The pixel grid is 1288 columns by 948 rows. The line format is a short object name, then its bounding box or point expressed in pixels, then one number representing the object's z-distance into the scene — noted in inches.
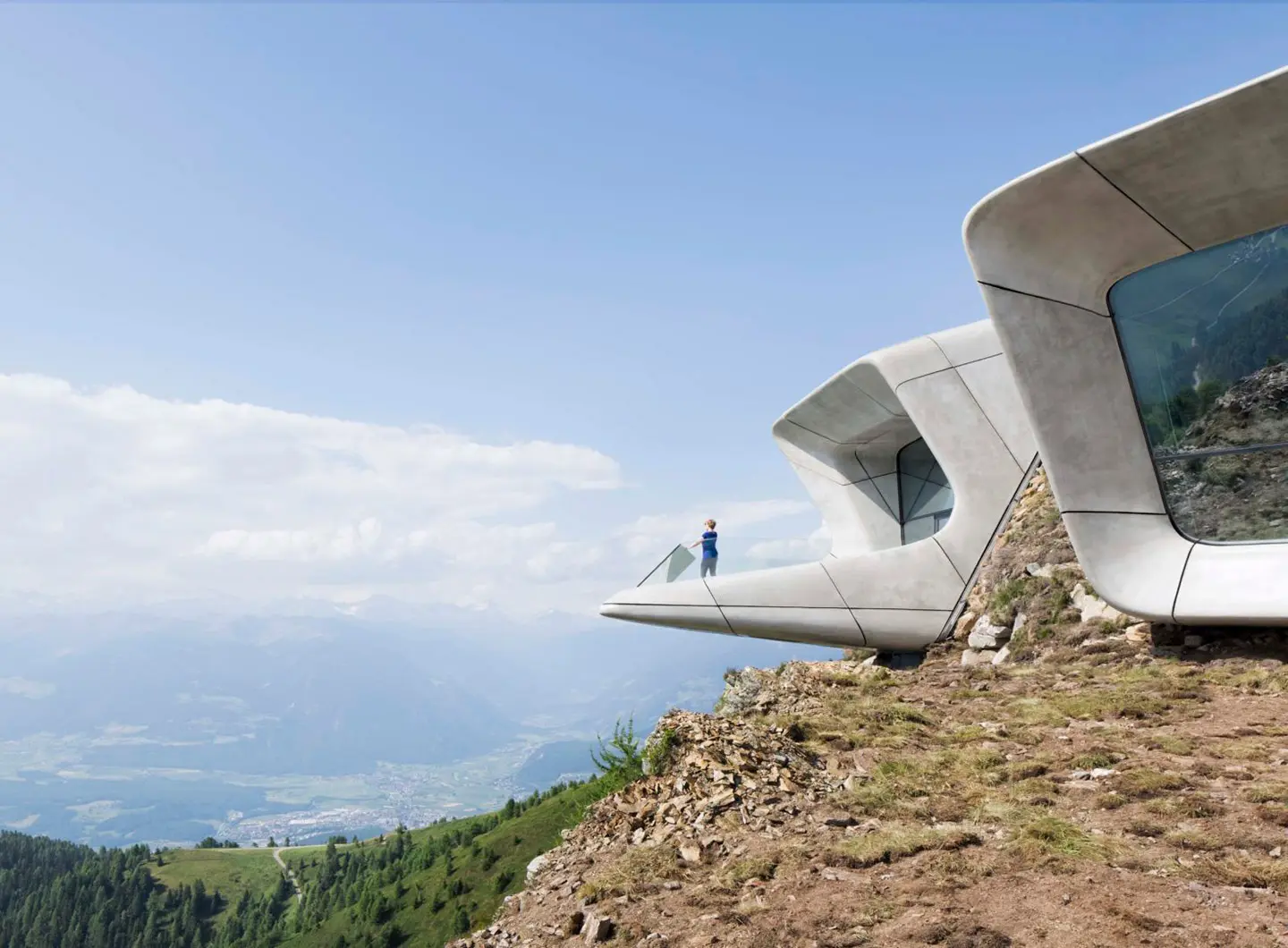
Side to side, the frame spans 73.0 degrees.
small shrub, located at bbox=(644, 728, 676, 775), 406.9
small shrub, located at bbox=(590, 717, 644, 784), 416.8
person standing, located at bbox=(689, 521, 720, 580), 830.5
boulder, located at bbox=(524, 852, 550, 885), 361.4
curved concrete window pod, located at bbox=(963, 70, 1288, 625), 518.6
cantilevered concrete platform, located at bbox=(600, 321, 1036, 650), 810.2
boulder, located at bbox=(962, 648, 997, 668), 711.7
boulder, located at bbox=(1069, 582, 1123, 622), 643.1
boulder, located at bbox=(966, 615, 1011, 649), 719.7
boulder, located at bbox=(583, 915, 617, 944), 259.4
